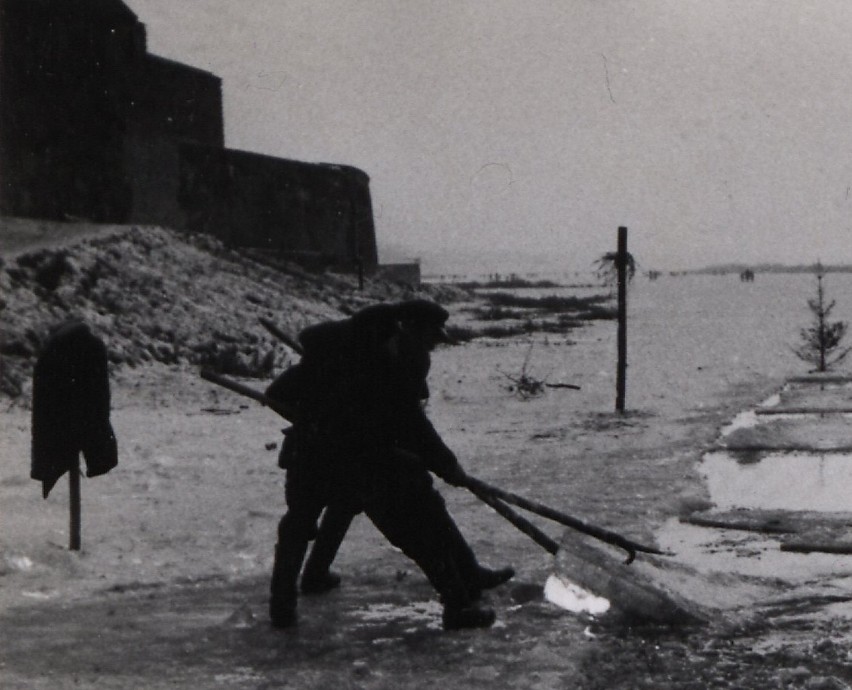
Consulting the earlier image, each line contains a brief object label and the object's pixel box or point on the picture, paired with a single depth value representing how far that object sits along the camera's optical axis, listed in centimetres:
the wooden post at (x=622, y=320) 1295
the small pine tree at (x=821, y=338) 1980
